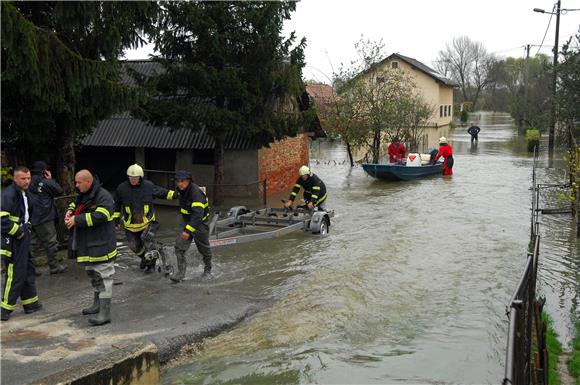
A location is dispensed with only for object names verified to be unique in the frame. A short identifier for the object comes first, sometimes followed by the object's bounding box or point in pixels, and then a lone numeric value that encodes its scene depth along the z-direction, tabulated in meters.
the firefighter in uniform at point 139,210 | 9.18
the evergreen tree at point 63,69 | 9.16
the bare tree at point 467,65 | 104.44
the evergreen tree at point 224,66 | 15.77
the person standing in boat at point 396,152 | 25.47
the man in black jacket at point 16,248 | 7.24
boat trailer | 12.00
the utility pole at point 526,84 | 50.52
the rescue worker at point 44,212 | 9.45
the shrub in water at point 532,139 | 35.03
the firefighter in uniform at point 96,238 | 7.17
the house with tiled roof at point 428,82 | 48.38
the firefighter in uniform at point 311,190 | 13.48
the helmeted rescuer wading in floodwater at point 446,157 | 24.81
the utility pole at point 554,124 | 28.96
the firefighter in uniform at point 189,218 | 9.04
